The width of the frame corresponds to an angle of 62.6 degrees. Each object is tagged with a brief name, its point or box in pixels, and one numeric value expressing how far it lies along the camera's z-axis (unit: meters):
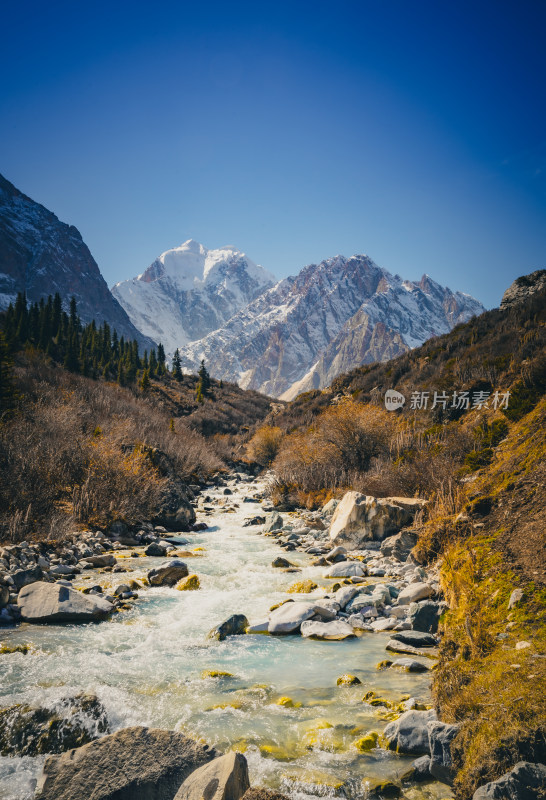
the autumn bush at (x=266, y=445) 39.38
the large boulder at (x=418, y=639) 6.46
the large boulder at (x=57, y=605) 7.35
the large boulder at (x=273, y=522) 16.94
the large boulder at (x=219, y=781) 3.23
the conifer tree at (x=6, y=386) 17.12
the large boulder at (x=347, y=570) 10.32
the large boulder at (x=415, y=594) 7.93
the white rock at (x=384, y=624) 7.33
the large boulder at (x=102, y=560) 11.00
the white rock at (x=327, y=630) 7.22
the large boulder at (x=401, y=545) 11.18
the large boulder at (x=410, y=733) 4.01
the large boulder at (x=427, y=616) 6.91
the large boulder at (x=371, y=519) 12.78
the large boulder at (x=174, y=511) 17.36
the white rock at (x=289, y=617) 7.55
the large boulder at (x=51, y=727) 4.22
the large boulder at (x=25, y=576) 8.30
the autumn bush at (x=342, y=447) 19.84
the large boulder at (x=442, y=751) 3.55
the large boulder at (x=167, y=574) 10.05
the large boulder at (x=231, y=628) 7.30
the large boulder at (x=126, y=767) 3.44
